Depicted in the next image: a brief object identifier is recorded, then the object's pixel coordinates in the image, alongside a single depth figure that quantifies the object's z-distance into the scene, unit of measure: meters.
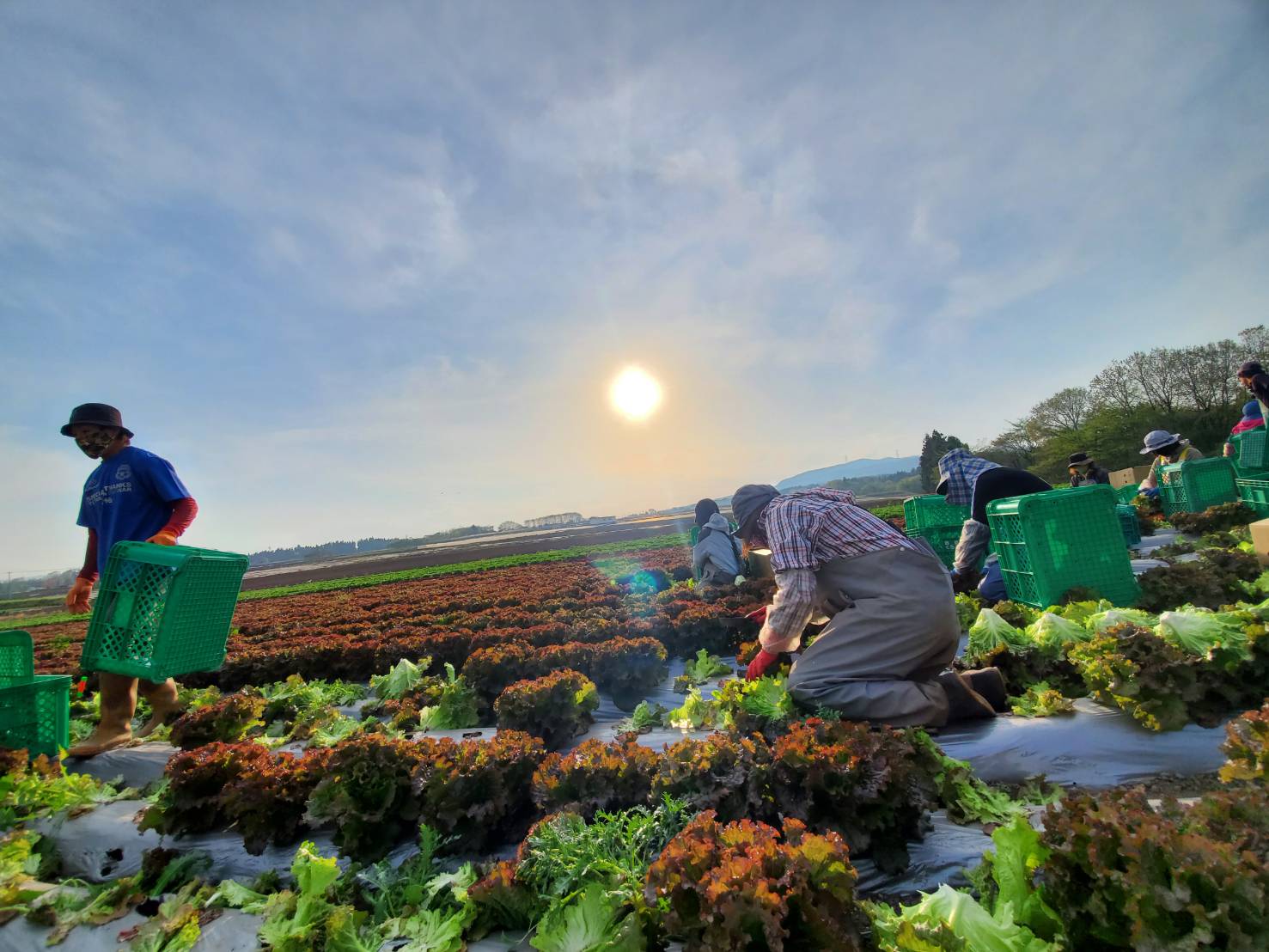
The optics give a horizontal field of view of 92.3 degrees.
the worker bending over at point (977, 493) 6.27
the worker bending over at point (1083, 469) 9.11
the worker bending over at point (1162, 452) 10.27
